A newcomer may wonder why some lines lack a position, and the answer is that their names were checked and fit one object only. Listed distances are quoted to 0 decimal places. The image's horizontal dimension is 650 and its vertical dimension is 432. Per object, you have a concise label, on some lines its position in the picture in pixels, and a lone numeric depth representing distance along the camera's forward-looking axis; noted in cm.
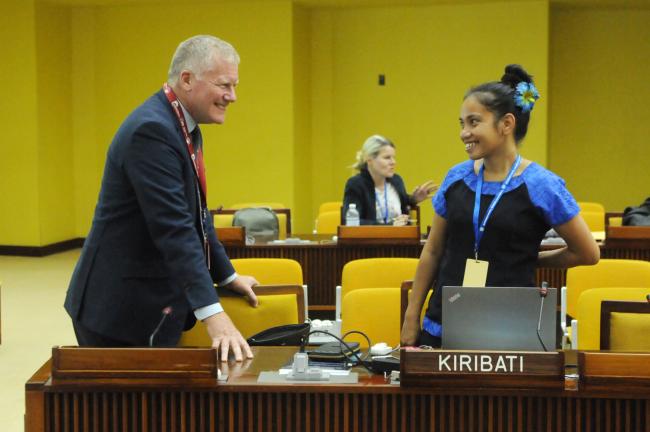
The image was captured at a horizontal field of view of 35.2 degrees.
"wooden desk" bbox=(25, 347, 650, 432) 254
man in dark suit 271
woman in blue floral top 305
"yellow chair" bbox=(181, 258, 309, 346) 379
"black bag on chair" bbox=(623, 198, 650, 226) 677
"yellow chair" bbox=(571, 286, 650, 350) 401
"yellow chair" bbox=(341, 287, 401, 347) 429
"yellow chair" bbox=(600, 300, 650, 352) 323
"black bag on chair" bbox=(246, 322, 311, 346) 315
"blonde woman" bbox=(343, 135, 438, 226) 756
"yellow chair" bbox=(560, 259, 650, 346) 507
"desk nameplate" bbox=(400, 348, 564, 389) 253
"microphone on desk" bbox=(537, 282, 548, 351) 265
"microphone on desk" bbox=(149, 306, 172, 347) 262
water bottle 723
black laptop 268
